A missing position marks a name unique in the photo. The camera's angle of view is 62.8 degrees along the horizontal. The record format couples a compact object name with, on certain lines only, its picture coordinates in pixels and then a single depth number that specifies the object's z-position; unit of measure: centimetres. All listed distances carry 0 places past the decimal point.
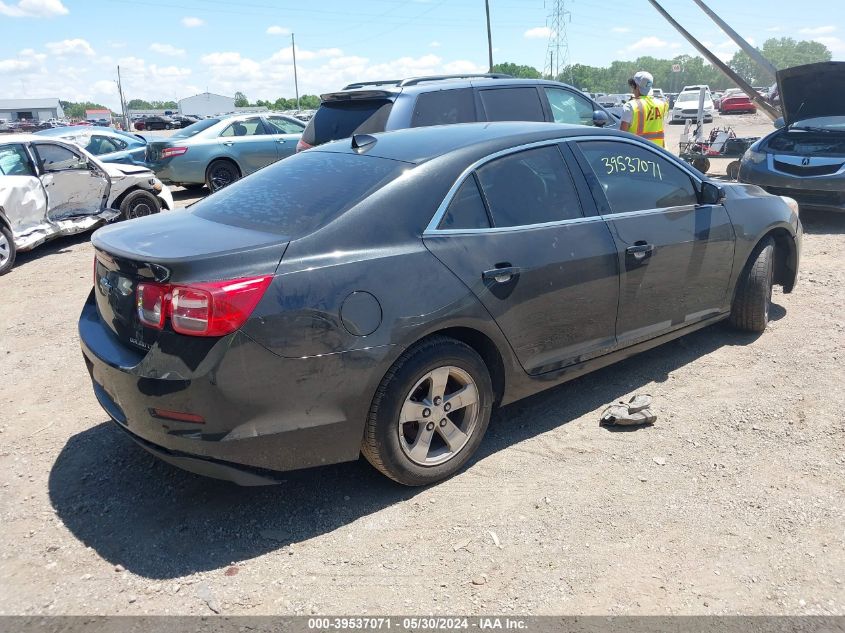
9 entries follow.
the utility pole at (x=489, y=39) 4091
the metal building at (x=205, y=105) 10750
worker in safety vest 823
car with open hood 892
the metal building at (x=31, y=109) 11431
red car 4139
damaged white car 859
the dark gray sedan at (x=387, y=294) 280
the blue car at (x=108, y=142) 1460
